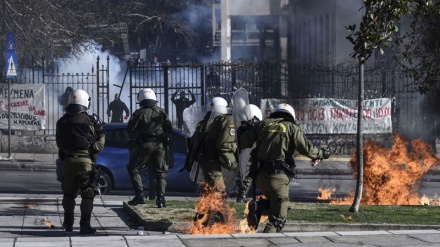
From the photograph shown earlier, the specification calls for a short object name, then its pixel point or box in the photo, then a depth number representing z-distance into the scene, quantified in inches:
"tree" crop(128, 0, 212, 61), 1927.9
